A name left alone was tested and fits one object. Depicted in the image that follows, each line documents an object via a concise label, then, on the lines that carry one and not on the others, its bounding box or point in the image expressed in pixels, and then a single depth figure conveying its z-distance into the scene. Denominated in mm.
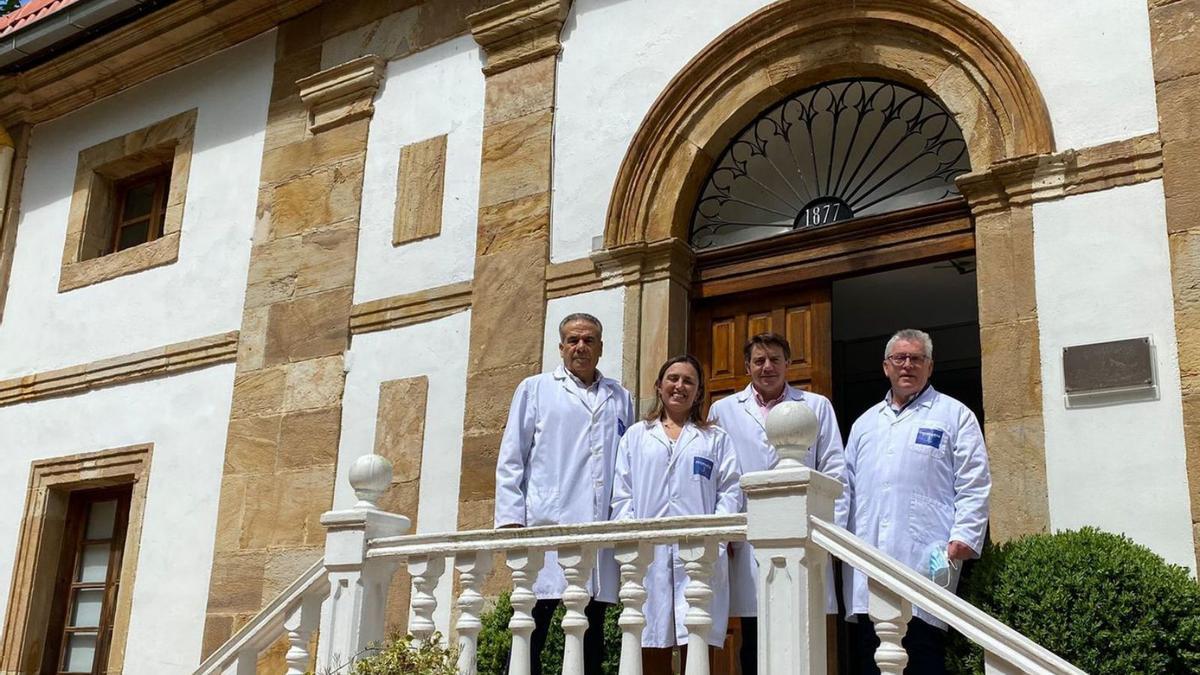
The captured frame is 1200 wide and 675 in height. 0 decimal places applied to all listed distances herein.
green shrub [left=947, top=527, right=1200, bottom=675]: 4449
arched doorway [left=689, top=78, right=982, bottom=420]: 6660
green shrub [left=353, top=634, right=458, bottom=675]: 4668
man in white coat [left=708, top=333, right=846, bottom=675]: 4871
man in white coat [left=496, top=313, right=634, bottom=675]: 5395
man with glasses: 4629
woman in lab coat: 4926
